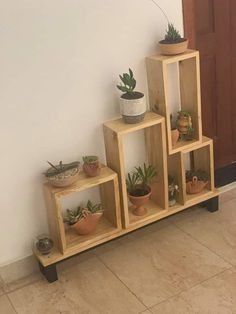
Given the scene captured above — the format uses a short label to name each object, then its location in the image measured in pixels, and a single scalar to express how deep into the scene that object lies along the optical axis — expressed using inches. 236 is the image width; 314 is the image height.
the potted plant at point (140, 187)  93.7
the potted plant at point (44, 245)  86.7
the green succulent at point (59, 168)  84.2
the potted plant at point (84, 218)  88.1
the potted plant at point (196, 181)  100.3
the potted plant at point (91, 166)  86.4
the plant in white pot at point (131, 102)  87.1
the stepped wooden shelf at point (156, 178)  86.5
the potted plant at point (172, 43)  88.4
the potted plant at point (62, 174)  83.3
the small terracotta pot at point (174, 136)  94.1
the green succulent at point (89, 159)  86.9
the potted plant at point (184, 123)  95.4
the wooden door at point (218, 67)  96.7
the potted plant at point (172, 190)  97.6
